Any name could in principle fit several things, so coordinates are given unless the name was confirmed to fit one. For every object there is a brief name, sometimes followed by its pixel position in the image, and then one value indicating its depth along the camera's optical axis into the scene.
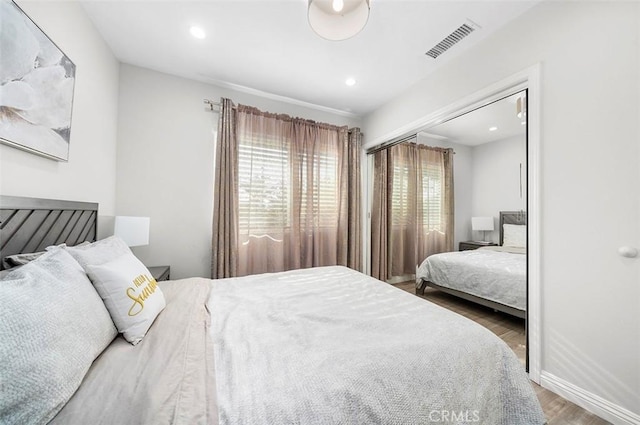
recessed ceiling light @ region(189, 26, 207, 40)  1.96
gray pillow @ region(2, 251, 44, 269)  1.04
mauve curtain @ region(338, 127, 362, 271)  3.38
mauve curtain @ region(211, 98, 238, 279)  2.68
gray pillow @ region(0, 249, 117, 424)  0.53
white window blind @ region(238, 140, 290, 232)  2.86
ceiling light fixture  1.35
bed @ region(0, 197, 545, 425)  0.61
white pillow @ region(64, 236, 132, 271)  1.06
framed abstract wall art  1.08
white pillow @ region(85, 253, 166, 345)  0.95
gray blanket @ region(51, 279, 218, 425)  0.59
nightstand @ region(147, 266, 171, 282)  2.09
